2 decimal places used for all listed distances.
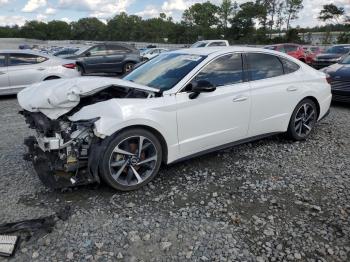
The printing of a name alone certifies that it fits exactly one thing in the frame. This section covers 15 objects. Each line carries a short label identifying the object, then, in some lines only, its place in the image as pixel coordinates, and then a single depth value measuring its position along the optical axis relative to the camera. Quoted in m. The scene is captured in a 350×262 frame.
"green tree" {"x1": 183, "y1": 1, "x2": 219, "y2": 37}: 77.50
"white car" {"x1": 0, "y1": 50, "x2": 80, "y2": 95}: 9.66
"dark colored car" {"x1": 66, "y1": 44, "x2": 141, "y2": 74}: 15.57
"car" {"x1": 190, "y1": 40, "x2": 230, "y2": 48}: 19.55
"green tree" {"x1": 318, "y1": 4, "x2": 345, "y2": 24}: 50.67
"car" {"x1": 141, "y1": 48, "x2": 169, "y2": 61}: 27.11
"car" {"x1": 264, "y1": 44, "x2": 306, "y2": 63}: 19.70
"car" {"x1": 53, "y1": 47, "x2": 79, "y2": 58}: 26.42
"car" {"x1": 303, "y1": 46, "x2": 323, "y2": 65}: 20.30
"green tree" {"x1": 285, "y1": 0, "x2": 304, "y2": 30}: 63.31
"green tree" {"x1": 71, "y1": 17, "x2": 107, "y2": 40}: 89.04
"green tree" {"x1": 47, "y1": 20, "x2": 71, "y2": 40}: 89.81
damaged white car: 3.74
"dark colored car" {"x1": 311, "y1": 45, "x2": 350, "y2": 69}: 17.36
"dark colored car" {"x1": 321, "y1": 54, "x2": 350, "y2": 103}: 8.21
